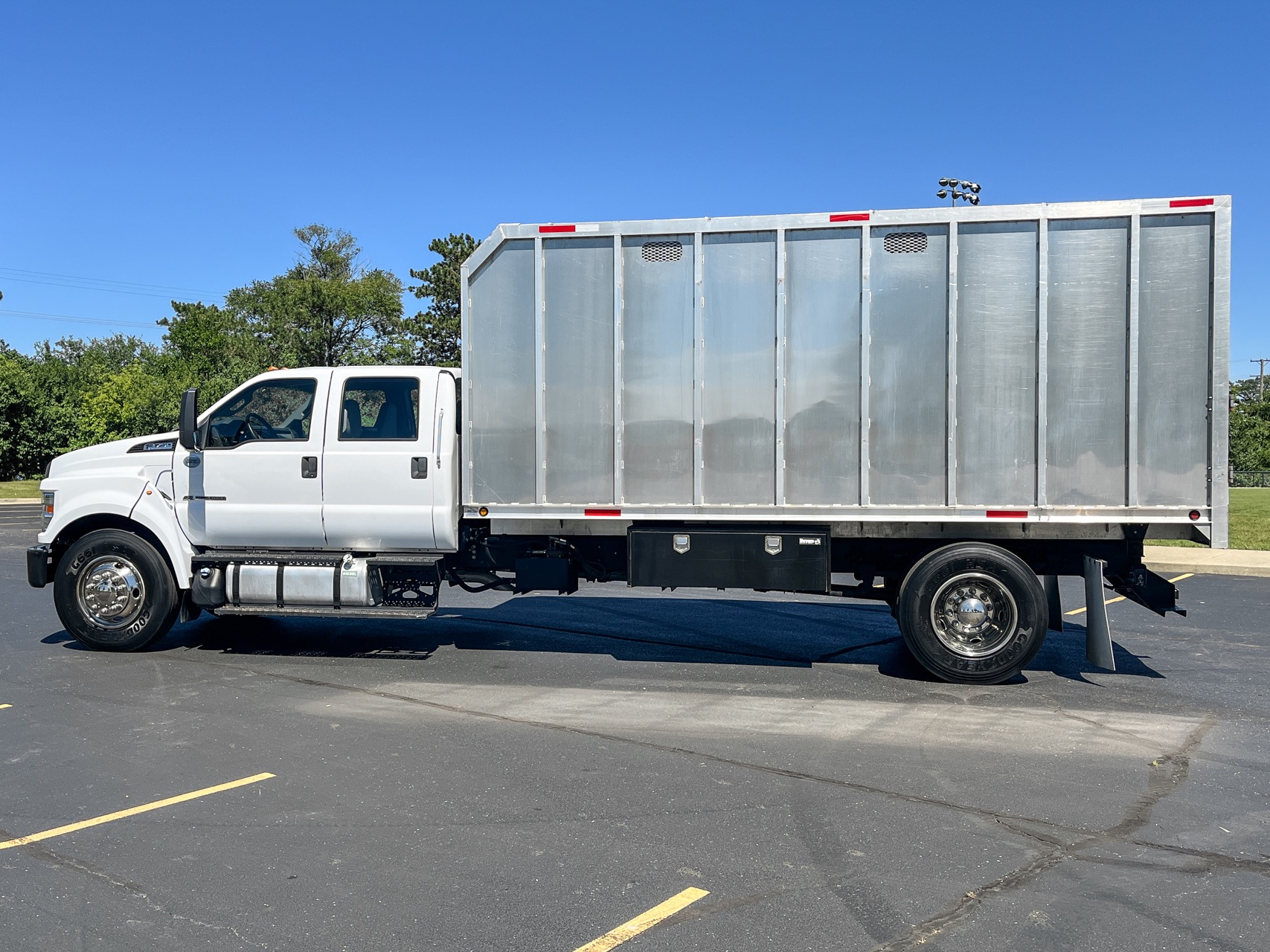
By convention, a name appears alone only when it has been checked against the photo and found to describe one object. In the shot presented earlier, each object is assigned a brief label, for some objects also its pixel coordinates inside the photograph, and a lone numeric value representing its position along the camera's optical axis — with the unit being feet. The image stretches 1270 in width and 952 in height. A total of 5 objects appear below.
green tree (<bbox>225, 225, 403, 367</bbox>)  236.63
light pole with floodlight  97.35
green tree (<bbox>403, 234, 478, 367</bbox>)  207.72
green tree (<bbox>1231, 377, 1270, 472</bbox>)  249.34
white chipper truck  26.07
